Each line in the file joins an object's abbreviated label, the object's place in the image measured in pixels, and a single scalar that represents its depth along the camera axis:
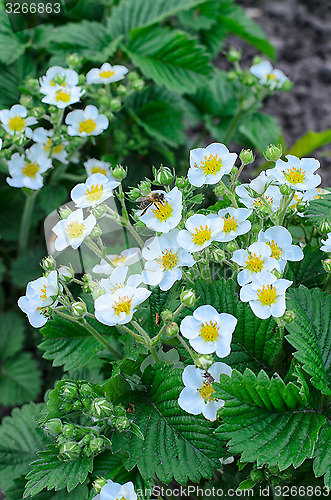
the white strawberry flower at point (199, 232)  0.46
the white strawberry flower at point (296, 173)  0.48
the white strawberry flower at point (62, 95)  0.55
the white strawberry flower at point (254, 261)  0.46
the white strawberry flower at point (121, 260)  0.50
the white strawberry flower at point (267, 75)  0.64
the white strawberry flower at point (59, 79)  0.56
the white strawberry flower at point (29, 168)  0.58
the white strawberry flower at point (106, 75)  0.57
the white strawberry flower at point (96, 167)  0.59
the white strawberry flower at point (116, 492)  0.46
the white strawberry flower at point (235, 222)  0.47
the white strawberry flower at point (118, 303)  0.46
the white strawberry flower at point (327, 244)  0.47
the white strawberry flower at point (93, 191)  0.48
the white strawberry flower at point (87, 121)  0.57
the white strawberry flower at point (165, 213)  0.47
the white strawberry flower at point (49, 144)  0.57
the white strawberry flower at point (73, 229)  0.47
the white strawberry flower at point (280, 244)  0.47
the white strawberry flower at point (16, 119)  0.57
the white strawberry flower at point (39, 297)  0.47
